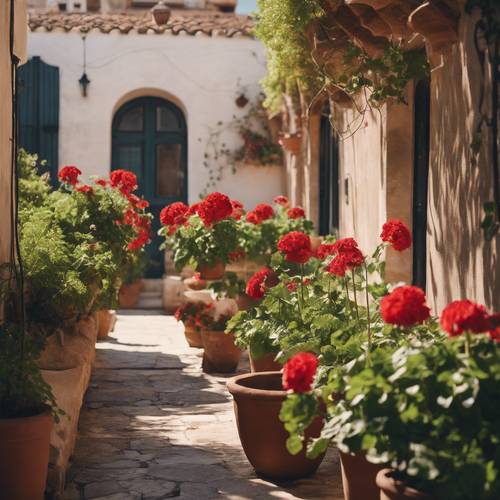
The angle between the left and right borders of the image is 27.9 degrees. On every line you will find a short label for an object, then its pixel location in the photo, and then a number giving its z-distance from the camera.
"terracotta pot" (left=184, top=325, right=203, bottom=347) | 11.80
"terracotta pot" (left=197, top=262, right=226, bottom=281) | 10.50
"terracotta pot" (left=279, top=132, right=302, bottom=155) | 14.08
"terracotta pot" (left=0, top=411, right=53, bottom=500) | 4.95
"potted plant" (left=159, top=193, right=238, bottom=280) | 10.32
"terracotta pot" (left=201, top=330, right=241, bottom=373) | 10.03
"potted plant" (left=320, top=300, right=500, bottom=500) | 3.71
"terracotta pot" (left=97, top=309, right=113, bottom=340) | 12.41
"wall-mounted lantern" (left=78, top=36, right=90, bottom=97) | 17.39
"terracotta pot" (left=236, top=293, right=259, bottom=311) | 11.12
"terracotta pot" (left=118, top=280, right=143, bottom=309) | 16.27
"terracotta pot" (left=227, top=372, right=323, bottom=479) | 5.91
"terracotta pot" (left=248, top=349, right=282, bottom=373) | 8.27
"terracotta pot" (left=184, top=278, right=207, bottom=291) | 13.34
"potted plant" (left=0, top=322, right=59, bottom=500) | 4.96
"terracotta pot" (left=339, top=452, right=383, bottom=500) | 4.88
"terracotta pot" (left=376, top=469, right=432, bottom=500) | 3.83
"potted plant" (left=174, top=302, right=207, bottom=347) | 10.28
